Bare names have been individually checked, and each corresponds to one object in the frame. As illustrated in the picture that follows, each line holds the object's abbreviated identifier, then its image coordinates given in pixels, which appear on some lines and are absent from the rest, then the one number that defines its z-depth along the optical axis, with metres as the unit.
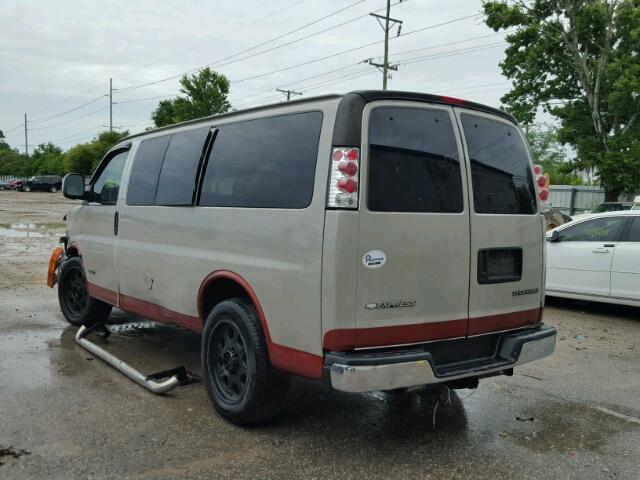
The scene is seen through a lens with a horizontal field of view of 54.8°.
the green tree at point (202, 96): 50.12
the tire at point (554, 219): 14.87
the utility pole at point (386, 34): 35.41
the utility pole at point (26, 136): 109.56
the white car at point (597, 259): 8.24
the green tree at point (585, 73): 25.28
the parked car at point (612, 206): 20.44
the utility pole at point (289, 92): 58.53
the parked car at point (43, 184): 58.91
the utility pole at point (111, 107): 78.07
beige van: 3.49
